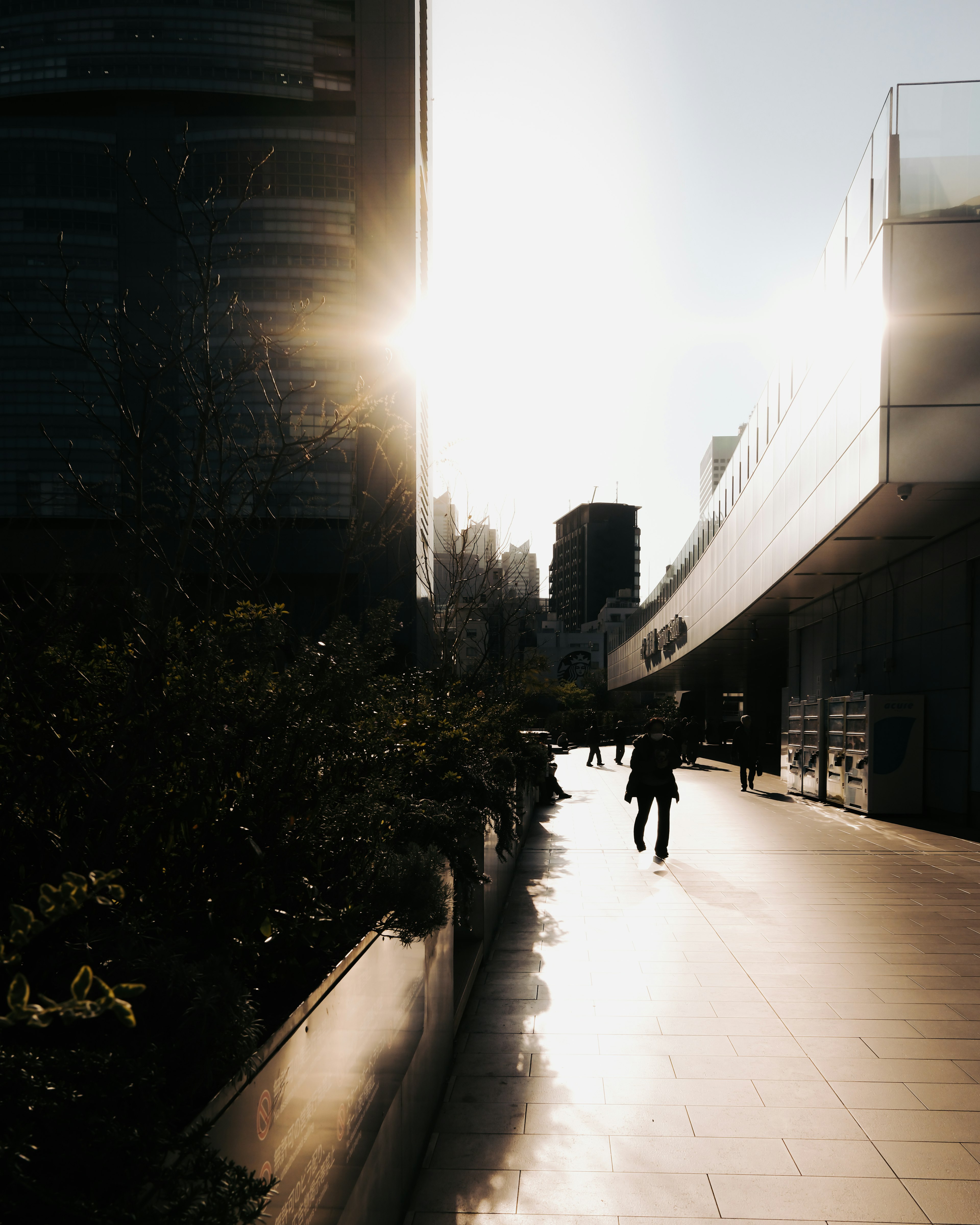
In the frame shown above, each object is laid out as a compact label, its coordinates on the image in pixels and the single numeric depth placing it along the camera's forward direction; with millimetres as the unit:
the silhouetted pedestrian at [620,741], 39131
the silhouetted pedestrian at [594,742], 33094
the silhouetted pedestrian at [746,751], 22609
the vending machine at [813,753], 20062
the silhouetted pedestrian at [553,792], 18453
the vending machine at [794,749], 22156
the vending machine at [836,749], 18781
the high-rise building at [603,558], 196250
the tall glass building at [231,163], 31562
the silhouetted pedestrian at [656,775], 12086
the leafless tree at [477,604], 11758
